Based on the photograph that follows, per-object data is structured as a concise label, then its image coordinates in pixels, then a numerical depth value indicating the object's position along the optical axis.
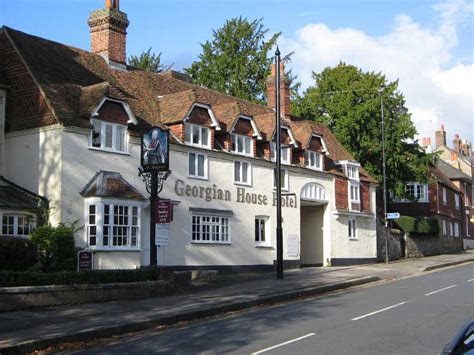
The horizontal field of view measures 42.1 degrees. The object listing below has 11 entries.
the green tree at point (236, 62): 50.78
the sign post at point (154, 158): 19.80
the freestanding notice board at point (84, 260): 21.22
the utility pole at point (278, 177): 23.45
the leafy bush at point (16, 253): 18.09
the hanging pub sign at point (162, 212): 19.31
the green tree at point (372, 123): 43.28
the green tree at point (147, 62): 55.48
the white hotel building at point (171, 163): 22.17
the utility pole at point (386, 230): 37.56
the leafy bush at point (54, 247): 20.08
